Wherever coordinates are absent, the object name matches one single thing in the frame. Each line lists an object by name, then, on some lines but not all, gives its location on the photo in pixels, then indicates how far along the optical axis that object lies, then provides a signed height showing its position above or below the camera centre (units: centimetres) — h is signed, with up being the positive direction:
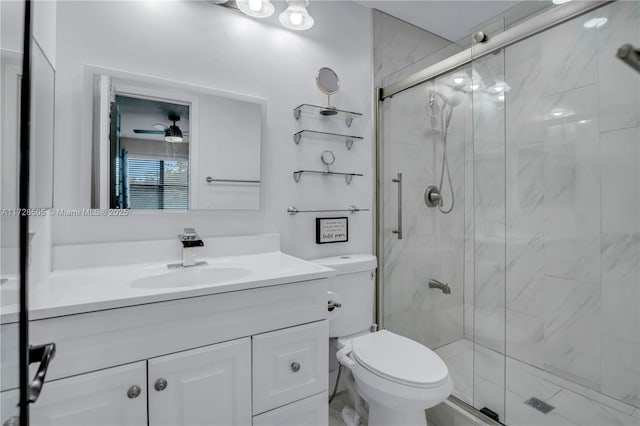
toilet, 121 -63
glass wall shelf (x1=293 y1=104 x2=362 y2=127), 175 +60
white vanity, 81 -40
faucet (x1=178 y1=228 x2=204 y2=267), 132 -13
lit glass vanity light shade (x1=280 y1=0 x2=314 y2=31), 159 +103
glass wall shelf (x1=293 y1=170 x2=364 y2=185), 175 +24
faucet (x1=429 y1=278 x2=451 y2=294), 200 -46
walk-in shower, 140 +0
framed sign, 182 -9
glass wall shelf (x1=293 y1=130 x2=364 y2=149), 175 +46
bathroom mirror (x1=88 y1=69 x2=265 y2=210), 129 +31
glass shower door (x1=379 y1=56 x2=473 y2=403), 193 -4
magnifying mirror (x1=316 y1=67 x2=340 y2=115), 178 +76
